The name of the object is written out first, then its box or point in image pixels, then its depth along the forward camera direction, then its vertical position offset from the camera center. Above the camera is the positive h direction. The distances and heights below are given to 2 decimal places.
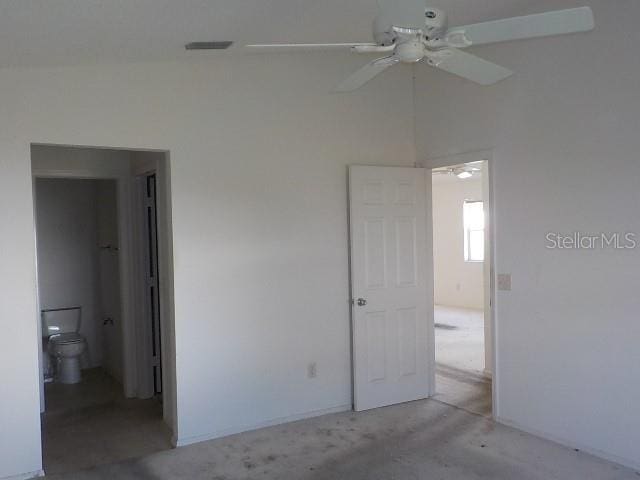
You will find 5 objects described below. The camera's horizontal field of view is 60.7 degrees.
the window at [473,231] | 9.42 -0.08
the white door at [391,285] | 4.34 -0.46
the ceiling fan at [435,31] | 1.92 +0.73
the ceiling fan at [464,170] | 6.75 +0.72
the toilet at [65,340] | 5.23 -0.99
